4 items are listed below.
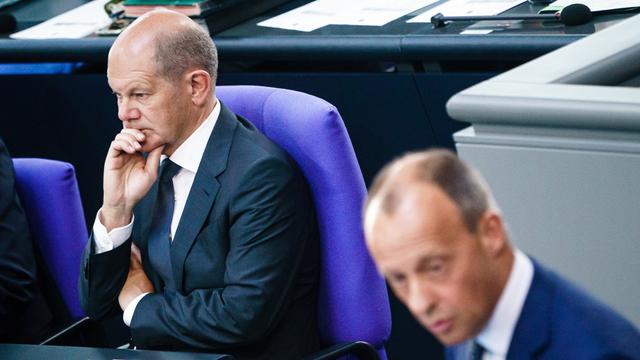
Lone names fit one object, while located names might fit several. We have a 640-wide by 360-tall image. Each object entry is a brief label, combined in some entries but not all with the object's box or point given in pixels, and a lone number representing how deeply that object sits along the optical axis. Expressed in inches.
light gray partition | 257.3
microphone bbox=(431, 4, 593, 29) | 311.4
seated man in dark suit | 285.9
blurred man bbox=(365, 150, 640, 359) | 246.1
